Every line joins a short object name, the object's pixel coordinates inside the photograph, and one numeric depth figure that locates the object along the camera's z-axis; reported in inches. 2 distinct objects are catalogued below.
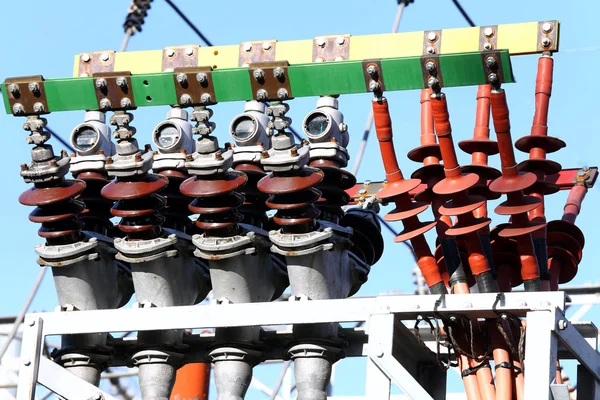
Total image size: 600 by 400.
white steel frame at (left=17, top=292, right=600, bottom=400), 472.4
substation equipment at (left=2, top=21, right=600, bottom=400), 504.8
